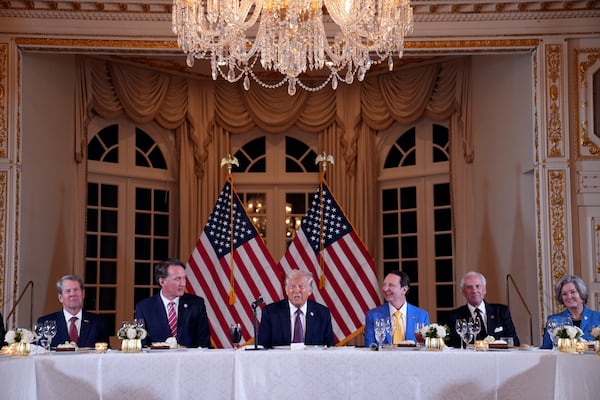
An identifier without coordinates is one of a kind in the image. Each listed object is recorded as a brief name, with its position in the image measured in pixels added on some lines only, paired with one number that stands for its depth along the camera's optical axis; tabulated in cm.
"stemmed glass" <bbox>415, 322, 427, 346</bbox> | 609
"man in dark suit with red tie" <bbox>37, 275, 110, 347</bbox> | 696
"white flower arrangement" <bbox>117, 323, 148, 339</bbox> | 583
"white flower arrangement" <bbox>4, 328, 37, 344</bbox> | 566
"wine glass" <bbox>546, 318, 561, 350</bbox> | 582
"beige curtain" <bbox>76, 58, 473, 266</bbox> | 1143
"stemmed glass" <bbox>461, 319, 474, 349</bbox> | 597
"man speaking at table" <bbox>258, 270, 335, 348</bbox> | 691
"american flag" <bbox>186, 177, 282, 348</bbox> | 978
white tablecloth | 543
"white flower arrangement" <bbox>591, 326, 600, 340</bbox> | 561
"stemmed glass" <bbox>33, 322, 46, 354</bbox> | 582
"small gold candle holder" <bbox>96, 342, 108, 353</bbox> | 579
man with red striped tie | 703
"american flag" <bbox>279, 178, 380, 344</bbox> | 973
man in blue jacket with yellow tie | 706
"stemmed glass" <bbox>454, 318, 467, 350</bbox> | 595
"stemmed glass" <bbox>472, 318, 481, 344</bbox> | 603
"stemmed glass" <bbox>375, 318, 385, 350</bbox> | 590
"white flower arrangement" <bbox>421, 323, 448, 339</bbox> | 583
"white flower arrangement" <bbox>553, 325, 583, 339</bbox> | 567
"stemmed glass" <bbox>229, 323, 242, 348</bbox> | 602
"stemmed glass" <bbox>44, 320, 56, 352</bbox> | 586
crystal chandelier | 660
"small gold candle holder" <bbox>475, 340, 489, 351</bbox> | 587
